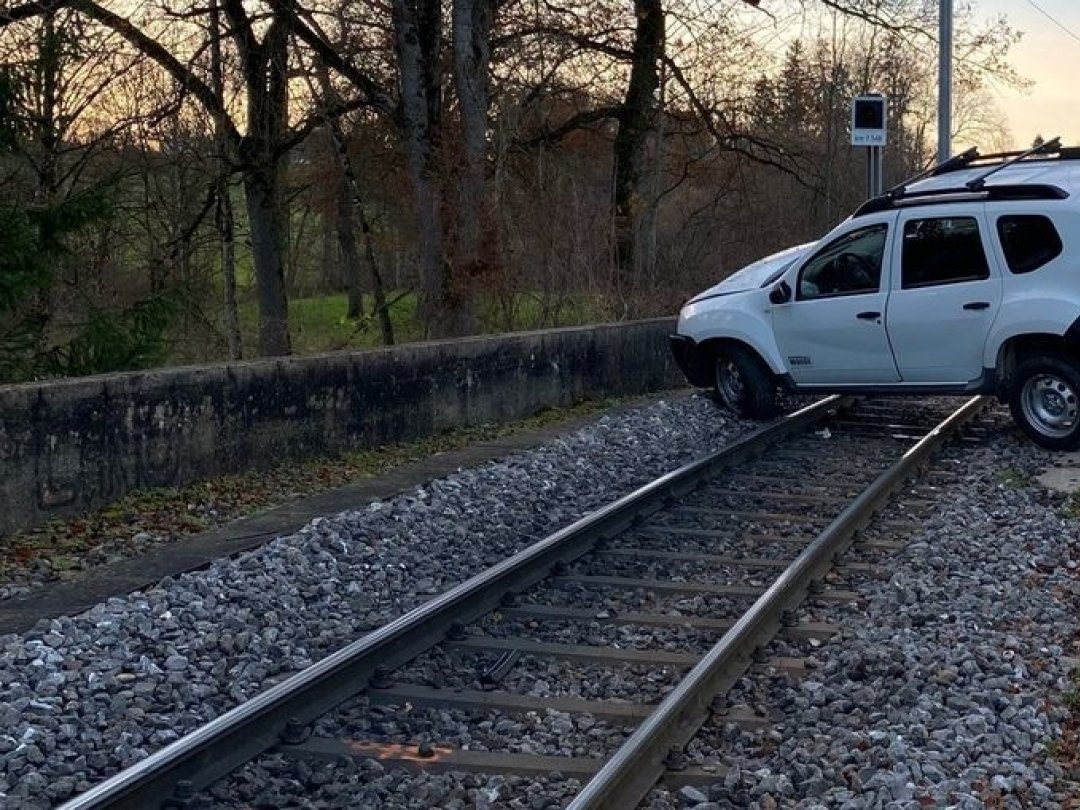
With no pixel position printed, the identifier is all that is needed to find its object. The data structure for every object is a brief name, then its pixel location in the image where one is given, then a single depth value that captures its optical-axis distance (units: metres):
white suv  11.45
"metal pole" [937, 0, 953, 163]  21.41
